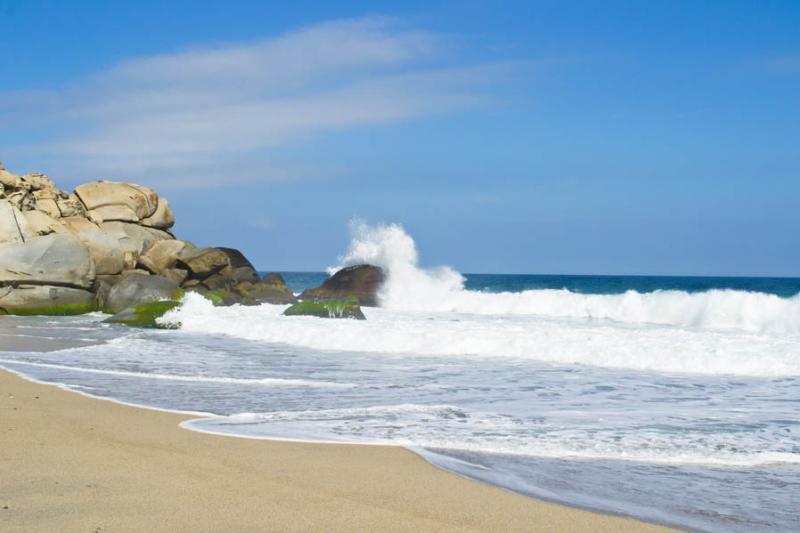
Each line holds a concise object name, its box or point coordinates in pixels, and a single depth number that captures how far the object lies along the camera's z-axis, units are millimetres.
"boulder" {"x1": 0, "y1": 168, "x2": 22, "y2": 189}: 29484
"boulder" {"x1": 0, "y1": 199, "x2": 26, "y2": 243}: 25672
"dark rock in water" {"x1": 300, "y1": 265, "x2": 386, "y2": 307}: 29438
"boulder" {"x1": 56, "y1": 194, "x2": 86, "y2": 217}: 30234
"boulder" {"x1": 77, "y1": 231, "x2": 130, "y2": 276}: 28000
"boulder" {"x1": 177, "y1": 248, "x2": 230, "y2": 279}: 28875
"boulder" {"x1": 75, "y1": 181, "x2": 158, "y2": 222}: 31922
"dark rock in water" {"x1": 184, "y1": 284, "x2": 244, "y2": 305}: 27023
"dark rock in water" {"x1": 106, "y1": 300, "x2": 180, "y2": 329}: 21188
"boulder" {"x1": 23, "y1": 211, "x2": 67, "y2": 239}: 26453
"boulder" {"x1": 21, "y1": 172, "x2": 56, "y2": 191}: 30656
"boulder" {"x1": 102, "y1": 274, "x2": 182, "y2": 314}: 24766
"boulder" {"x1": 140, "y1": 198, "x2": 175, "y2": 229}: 33125
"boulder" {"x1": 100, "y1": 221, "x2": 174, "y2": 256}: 30250
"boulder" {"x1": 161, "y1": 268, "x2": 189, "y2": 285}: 28703
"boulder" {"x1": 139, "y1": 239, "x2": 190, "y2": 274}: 28922
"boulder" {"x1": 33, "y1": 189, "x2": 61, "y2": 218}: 29511
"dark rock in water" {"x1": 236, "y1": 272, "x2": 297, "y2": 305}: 28703
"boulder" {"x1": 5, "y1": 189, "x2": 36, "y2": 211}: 27906
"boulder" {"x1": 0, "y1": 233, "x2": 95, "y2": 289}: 24781
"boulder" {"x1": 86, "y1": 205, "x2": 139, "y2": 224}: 31578
